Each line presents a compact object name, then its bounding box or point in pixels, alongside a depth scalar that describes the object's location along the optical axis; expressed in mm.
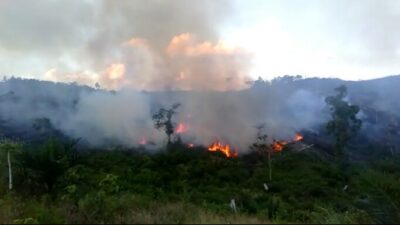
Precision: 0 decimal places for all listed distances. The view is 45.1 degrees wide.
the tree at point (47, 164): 19375
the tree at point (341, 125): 61438
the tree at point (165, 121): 72062
